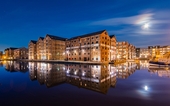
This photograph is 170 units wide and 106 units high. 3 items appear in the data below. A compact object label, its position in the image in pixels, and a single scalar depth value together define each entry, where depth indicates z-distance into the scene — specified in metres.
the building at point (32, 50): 96.67
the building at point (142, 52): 165.48
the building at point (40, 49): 86.45
